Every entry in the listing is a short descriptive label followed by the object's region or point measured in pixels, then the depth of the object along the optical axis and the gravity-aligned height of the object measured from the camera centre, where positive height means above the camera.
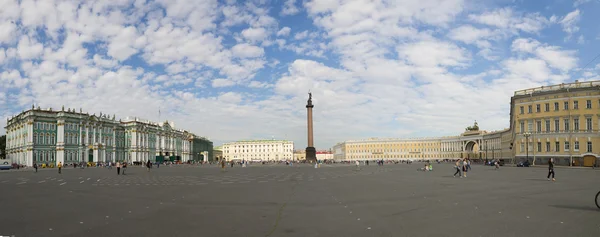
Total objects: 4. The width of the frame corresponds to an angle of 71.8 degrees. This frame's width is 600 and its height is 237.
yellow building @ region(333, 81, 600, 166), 56.38 +2.18
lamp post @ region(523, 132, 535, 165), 61.47 -0.08
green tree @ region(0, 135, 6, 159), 110.27 -0.52
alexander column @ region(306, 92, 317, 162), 101.25 -1.41
